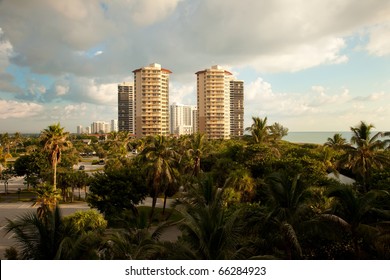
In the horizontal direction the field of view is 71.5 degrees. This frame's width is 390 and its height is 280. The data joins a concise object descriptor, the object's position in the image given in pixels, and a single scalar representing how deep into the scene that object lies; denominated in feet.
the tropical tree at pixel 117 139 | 219.75
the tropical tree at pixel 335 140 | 134.35
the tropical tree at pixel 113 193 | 75.10
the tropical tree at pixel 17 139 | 337.19
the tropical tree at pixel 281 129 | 280.72
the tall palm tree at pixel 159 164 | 76.94
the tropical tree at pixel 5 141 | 306.55
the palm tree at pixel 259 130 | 108.17
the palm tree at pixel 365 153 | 69.41
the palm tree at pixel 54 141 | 93.50
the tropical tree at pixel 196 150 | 115.14
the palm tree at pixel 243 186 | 66.18
